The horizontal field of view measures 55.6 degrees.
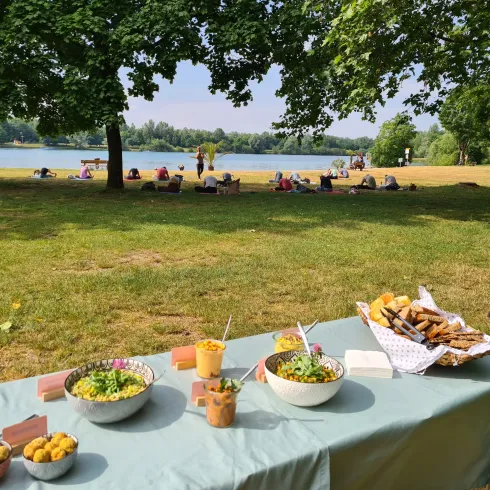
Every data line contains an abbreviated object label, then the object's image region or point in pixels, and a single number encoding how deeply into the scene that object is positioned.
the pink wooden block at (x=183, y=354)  2.24
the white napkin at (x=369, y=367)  2.21
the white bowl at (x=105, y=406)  1.71
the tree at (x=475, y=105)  14.27
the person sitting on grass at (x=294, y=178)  22.05
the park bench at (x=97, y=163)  27.98
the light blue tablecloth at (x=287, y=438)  1.54
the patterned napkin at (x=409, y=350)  2.22
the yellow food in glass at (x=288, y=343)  2.30
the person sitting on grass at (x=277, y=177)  23.90
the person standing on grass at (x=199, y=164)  25.59
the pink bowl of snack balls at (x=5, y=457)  1.46
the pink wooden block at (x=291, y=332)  2.47
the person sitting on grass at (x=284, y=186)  19.31
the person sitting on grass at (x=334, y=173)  27.28
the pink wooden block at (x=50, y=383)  1.94
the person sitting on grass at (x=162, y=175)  23.42
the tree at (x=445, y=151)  74.88
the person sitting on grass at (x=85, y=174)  22.75
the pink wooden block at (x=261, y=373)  2.12
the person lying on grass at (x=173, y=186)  17.00
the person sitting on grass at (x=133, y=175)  23.43
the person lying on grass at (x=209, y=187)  17.42
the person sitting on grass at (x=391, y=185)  21.34
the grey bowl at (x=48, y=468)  1.46
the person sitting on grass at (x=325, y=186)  20.09
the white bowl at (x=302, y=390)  1.88
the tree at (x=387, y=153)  79.61
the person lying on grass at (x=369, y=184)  21.50
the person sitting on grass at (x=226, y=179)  17.85
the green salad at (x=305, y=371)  1.95
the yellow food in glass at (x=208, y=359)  2.12
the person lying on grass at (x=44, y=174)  23.12
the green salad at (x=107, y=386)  1.78
